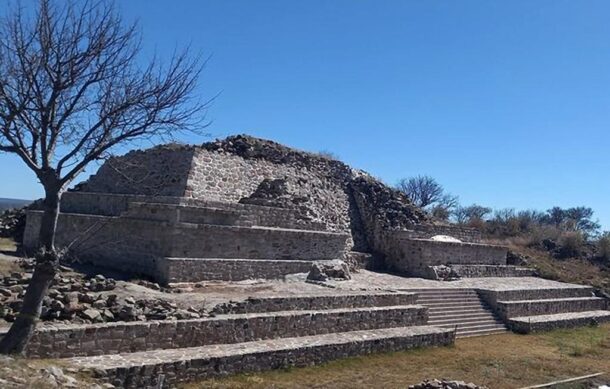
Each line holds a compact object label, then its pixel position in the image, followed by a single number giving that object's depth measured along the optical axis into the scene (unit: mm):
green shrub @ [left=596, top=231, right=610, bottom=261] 31891
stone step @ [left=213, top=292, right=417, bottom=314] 10770
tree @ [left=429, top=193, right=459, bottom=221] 44094
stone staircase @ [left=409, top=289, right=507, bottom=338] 15516
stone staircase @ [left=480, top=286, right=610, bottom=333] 17500
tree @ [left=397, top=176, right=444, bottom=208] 53031
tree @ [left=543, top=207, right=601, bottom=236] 66119
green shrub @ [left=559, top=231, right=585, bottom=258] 32312
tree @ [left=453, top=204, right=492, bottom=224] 59069
